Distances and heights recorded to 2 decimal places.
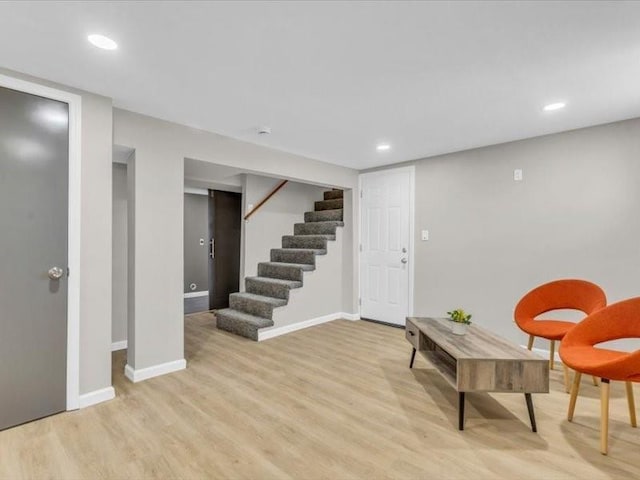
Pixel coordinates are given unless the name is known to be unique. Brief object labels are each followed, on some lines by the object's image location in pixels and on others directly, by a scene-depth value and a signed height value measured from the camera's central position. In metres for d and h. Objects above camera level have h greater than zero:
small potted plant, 2.51 -0.65
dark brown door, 5.38 -0.15
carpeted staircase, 4.02 -0.49
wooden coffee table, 1.93 -0.79
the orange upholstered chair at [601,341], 1.83 -0.68
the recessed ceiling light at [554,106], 2.53 +1.09
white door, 4.37 -0.06
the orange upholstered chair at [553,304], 2.69 -0.57
